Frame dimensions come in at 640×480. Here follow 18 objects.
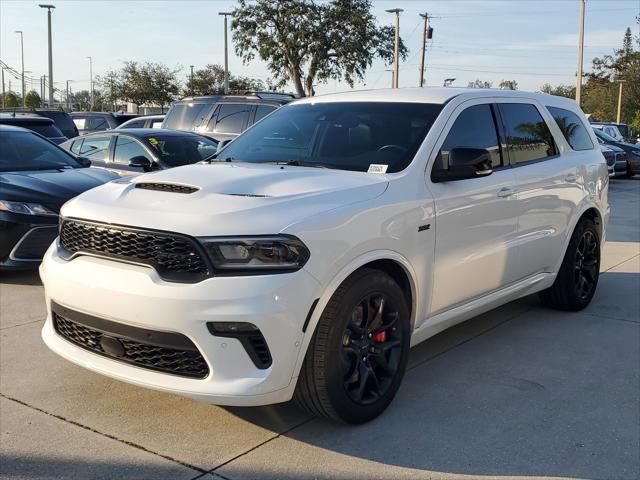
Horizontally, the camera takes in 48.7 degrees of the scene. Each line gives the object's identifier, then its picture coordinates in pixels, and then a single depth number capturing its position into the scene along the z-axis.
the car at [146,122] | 16.75
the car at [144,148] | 9.17
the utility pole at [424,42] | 47.17
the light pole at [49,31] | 35.53
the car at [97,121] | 21.09
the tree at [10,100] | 72.06
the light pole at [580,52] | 31.88
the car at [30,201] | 6.49
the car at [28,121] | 10.42
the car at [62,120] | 18.05
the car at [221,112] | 12.50
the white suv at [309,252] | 3.18
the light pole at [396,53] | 37.25
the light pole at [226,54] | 39.91
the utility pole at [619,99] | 61.20
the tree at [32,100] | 67.64
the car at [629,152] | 21.73
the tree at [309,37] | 40.53
